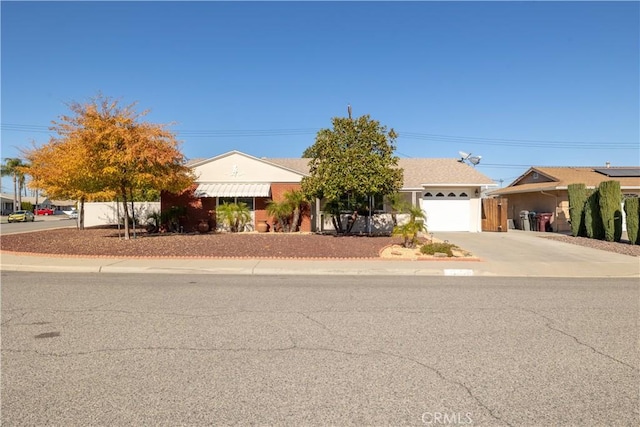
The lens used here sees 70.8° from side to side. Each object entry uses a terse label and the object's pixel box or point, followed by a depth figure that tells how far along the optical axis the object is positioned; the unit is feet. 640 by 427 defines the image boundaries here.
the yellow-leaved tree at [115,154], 52.13
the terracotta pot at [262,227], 75.00
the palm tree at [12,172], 250.16
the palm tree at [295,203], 73.10
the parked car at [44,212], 275.43
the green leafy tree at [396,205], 71.98
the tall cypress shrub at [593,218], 63.98
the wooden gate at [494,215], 80.64
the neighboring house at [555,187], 82.38
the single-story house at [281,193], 77.30
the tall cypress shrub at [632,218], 56.44
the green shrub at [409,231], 51.90
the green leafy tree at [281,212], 72.79
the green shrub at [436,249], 47.19
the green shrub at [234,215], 73.10
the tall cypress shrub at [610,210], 60.06
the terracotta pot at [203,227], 75.77
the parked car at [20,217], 154.92
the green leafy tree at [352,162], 59.77
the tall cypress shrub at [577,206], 67.00
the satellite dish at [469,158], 95.03
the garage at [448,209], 82.33
